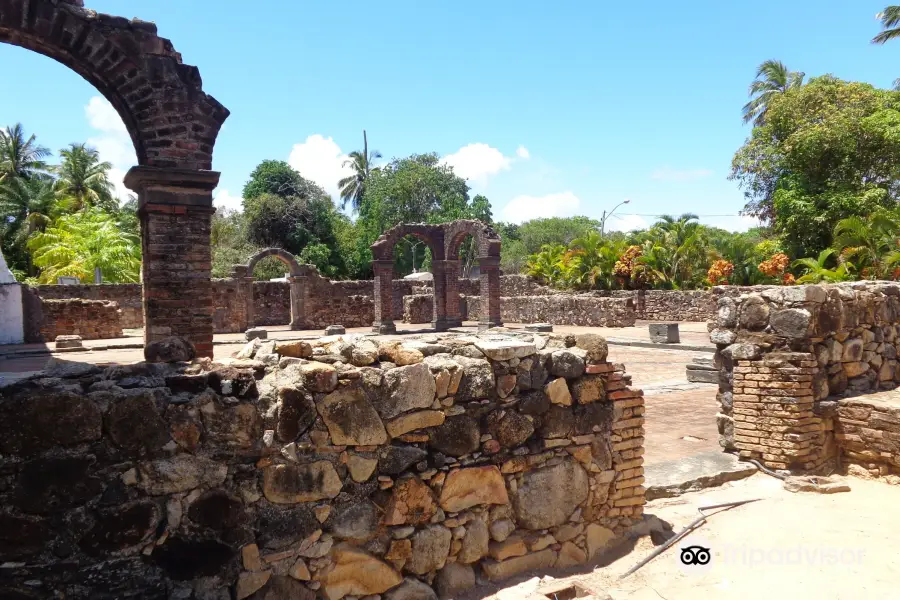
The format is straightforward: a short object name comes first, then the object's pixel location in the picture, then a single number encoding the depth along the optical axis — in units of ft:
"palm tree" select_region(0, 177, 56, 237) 113.70
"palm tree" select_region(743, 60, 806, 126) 111.45
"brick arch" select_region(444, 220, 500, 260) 72.28
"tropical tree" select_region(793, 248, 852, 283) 63.82
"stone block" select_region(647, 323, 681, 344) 56.08
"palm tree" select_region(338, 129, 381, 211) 168.86
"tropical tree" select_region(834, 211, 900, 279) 61.87
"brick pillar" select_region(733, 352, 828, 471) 18.93
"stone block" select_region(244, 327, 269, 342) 64.99
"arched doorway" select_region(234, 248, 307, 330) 83.66
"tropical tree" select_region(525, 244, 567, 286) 108.99
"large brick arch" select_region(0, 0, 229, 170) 18.62
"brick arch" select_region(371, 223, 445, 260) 75.51
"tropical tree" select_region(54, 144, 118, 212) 130.31
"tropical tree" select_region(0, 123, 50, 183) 126.11
